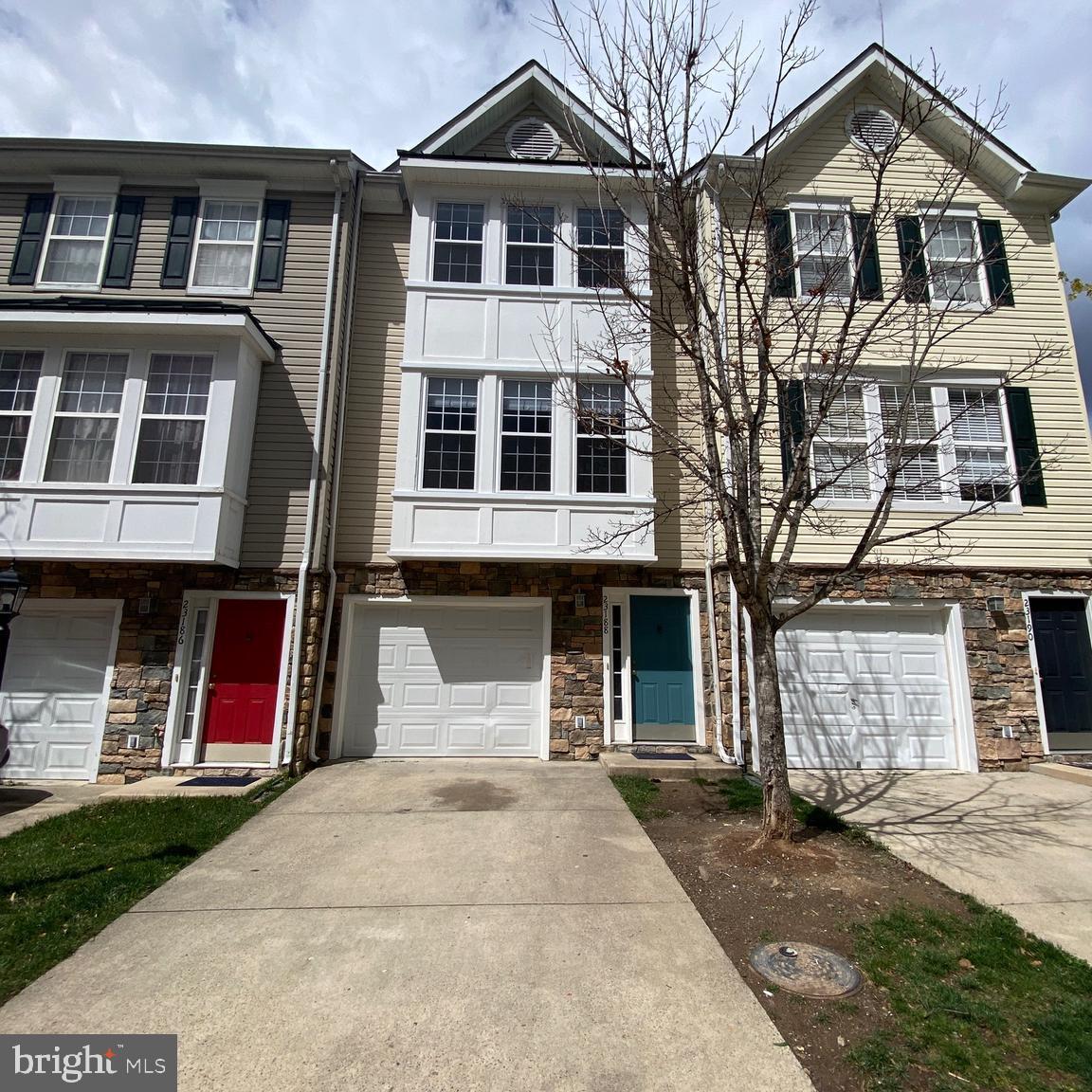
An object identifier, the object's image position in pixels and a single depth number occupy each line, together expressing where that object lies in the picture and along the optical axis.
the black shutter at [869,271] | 8.94
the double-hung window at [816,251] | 8.77
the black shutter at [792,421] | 7.91
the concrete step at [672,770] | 7.41
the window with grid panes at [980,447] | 8.60
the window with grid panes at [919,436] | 8.56
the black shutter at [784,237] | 8.62
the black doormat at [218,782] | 7.20
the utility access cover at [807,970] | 3.17
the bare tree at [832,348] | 5.66
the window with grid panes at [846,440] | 8.30
